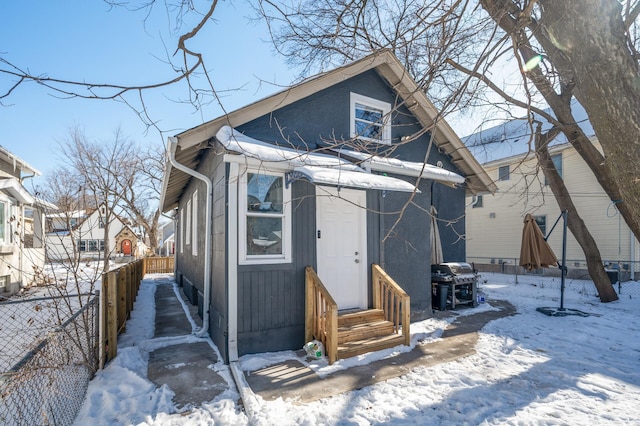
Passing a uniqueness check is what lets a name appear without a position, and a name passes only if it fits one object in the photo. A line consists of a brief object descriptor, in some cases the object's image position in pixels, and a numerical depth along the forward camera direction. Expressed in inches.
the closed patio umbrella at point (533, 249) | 306.3
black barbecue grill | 290.7
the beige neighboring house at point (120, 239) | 1261.1
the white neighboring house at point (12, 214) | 389.4
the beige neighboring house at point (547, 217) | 467.2
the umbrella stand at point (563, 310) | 270.2
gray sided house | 179.2
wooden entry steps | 181.6
